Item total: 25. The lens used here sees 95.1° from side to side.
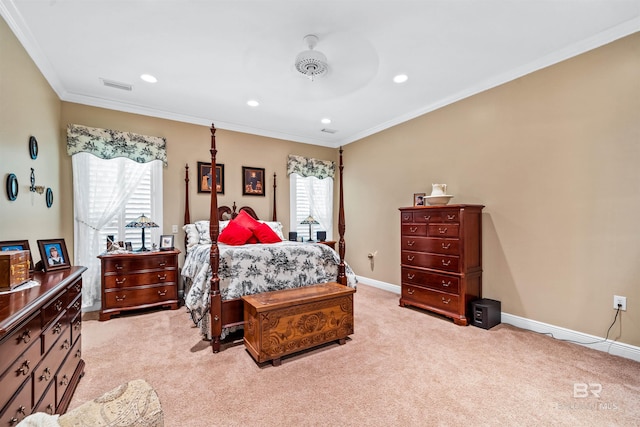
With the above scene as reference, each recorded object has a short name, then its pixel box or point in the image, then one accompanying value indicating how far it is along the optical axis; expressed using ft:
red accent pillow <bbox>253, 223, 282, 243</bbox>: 13.51
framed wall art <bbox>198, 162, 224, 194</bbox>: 15.07
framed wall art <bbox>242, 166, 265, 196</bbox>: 16.28
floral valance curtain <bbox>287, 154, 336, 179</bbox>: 17.69
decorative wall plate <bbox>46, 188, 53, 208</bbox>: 10.38
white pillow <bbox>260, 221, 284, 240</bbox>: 15.51
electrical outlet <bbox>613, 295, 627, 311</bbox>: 8.28
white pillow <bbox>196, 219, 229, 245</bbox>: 13.70
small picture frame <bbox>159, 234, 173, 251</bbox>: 13.26
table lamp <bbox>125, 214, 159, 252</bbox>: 12.34
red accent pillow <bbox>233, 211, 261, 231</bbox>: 13.67
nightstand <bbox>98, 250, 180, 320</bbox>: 11.47
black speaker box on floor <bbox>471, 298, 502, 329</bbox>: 10.30
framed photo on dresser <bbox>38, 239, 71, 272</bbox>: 6.95
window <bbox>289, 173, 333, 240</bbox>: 18.02
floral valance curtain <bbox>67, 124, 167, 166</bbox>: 12.03
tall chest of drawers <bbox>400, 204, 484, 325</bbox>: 10.78
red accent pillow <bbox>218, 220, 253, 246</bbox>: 13.00
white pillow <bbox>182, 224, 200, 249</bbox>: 13.71
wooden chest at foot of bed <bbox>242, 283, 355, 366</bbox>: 7.89
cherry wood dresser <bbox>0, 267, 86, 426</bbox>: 3.72
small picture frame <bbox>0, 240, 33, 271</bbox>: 6.21
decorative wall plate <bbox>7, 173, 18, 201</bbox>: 7.49
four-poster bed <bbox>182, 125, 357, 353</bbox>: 8.97
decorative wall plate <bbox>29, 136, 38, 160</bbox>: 8.86
